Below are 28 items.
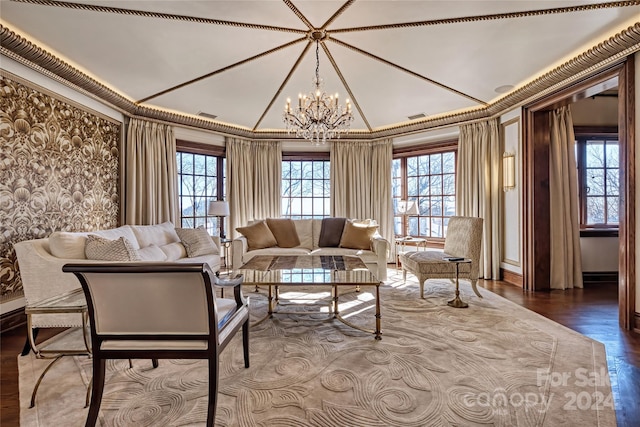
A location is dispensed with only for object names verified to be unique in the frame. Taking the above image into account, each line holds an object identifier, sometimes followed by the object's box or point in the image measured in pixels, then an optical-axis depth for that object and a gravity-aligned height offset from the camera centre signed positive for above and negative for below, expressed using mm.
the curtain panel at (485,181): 5055 +557
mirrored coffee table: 2695 -510
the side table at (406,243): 5392 -485
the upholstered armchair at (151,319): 1581 -501
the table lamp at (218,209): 5340 +145
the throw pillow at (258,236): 4918 -275
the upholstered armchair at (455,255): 3930 -493
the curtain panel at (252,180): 6090 +710
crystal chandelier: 3436 +1088
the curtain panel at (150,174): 4719 +661
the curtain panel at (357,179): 6410 +749
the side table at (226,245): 5159 -447
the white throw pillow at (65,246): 2770 -231
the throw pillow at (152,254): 3496 -388
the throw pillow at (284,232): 5199 -229
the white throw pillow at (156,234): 3879 -201
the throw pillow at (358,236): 4867 -278
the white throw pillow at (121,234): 3299 -162
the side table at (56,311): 1912 -537
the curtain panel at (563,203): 4457 +180
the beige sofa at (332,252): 4582 -494
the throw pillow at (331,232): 5176 -231
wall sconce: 4750 +666
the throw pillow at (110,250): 2760 -266
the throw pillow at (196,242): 4391 -321
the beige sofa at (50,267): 2664 -393
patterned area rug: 1723 -1025
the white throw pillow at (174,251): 3994 -409
